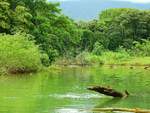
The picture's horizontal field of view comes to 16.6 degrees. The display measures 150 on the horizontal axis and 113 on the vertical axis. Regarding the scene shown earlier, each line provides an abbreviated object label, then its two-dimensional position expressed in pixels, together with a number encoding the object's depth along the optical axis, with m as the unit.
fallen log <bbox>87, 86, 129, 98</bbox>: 23.42
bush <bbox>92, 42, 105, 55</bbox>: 76.96
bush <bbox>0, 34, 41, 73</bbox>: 41.28
